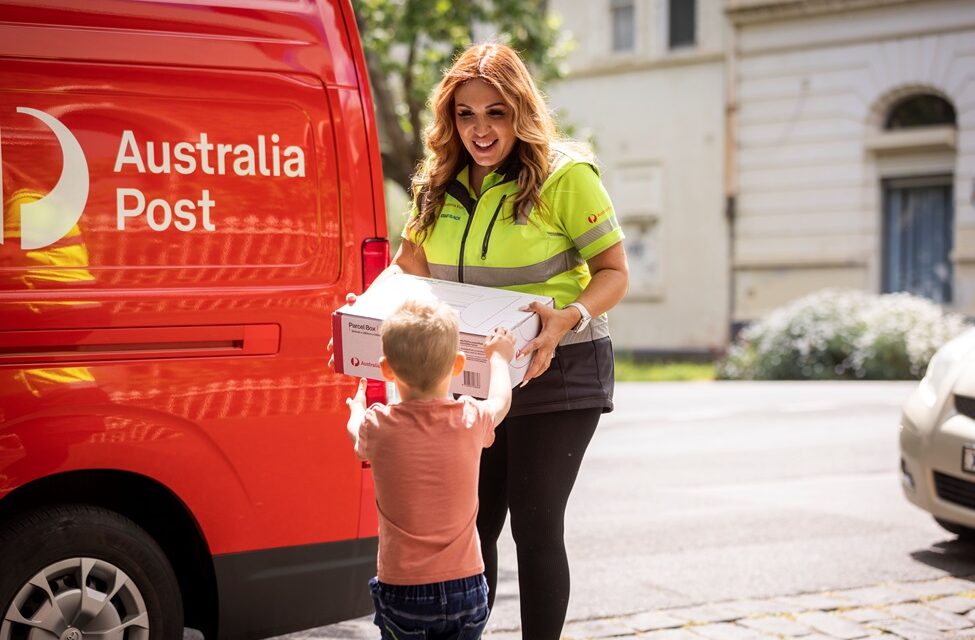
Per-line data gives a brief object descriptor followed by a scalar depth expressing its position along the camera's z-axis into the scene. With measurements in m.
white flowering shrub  16.86
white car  5.69
